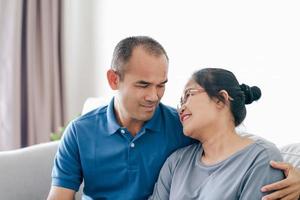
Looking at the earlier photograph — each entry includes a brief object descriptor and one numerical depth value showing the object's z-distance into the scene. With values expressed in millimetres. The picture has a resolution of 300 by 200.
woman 1250
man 1479
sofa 1698
